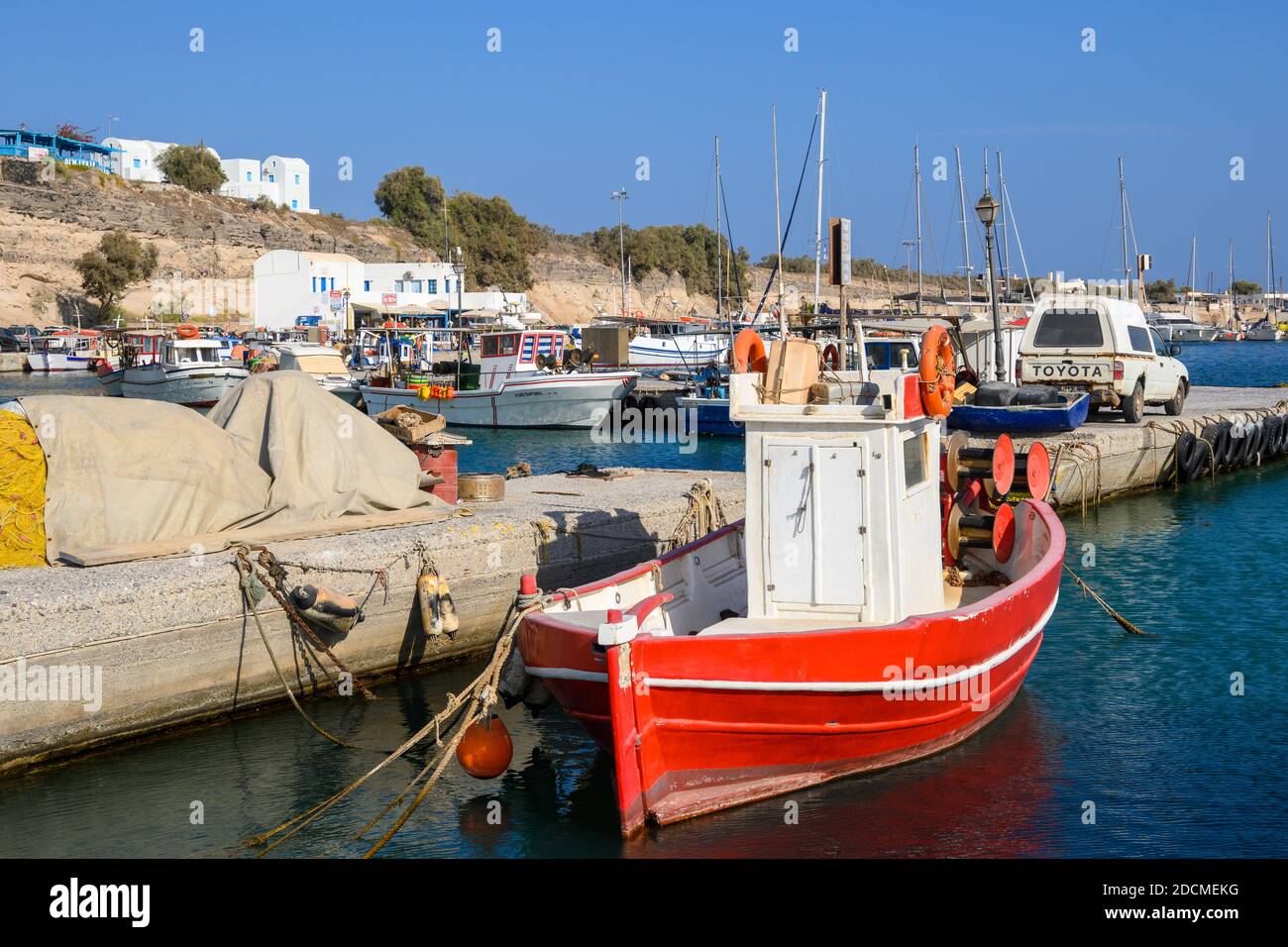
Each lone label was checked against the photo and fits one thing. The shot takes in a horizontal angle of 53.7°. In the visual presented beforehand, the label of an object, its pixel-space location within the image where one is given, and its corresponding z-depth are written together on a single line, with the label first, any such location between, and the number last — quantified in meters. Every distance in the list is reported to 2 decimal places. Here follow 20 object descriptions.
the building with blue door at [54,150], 110.38
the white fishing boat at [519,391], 43.38
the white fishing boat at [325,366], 48.81
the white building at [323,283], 84.31
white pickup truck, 26.52
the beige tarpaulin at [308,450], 13.31
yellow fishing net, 11.42
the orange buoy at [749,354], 10.30
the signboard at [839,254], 9.42
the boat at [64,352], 71.69
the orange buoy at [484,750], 9.44
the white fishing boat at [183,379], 48.41
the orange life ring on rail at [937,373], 10.23
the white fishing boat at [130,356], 52.38
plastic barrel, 15.21
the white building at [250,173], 122.00
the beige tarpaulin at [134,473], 11.78
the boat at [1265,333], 133.25
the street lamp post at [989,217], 21.42
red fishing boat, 8.95
